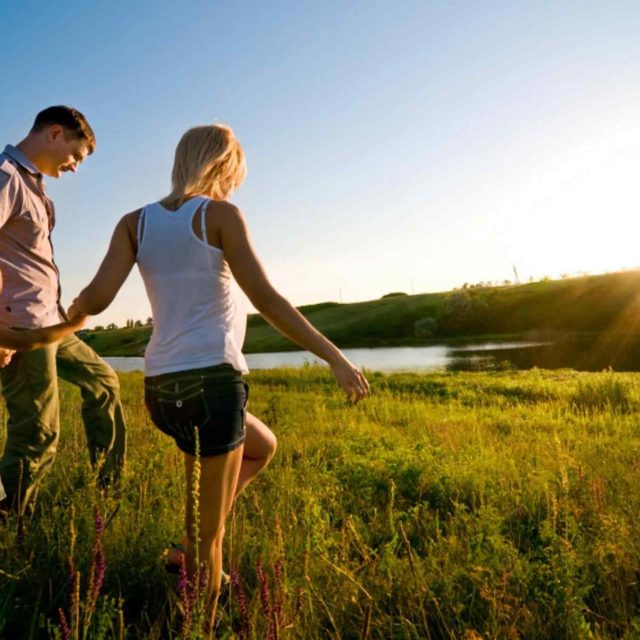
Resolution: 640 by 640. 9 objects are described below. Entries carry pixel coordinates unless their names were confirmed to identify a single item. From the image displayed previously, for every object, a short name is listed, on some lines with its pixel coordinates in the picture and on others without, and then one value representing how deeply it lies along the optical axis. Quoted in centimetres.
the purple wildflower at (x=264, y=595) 170
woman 225
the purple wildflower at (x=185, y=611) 160
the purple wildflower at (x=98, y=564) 168
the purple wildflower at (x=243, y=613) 183
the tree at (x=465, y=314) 8425
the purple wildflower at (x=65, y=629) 142
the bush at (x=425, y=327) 8288
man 359
